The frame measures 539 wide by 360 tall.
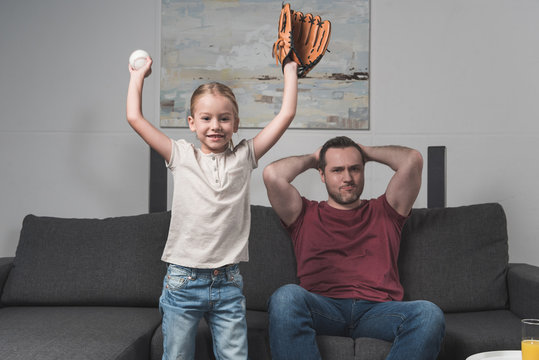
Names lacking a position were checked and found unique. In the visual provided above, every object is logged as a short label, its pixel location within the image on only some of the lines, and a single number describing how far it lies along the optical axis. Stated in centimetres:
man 175
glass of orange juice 133
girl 166
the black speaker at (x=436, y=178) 267
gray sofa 214
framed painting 281
